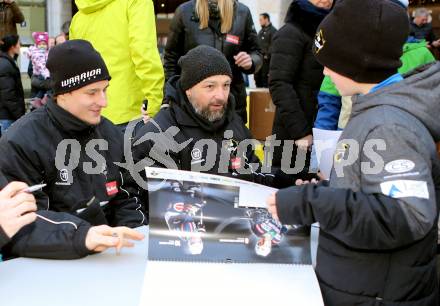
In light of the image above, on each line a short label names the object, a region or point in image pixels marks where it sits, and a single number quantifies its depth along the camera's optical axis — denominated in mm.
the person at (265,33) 9766
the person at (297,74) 3020
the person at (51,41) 8487
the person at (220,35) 3453
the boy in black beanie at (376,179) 1207
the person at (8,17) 6363
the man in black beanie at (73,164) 1587
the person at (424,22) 7562
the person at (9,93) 5887
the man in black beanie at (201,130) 2439
